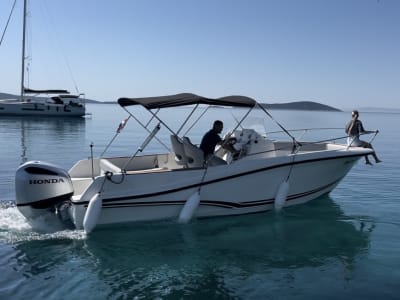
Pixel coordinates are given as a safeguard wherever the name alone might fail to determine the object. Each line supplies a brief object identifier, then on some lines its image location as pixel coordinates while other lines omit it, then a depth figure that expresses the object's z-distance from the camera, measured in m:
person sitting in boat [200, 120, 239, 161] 9.02
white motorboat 7.88
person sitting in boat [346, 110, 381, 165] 10.43
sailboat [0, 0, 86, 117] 44.81
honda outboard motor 7.78
